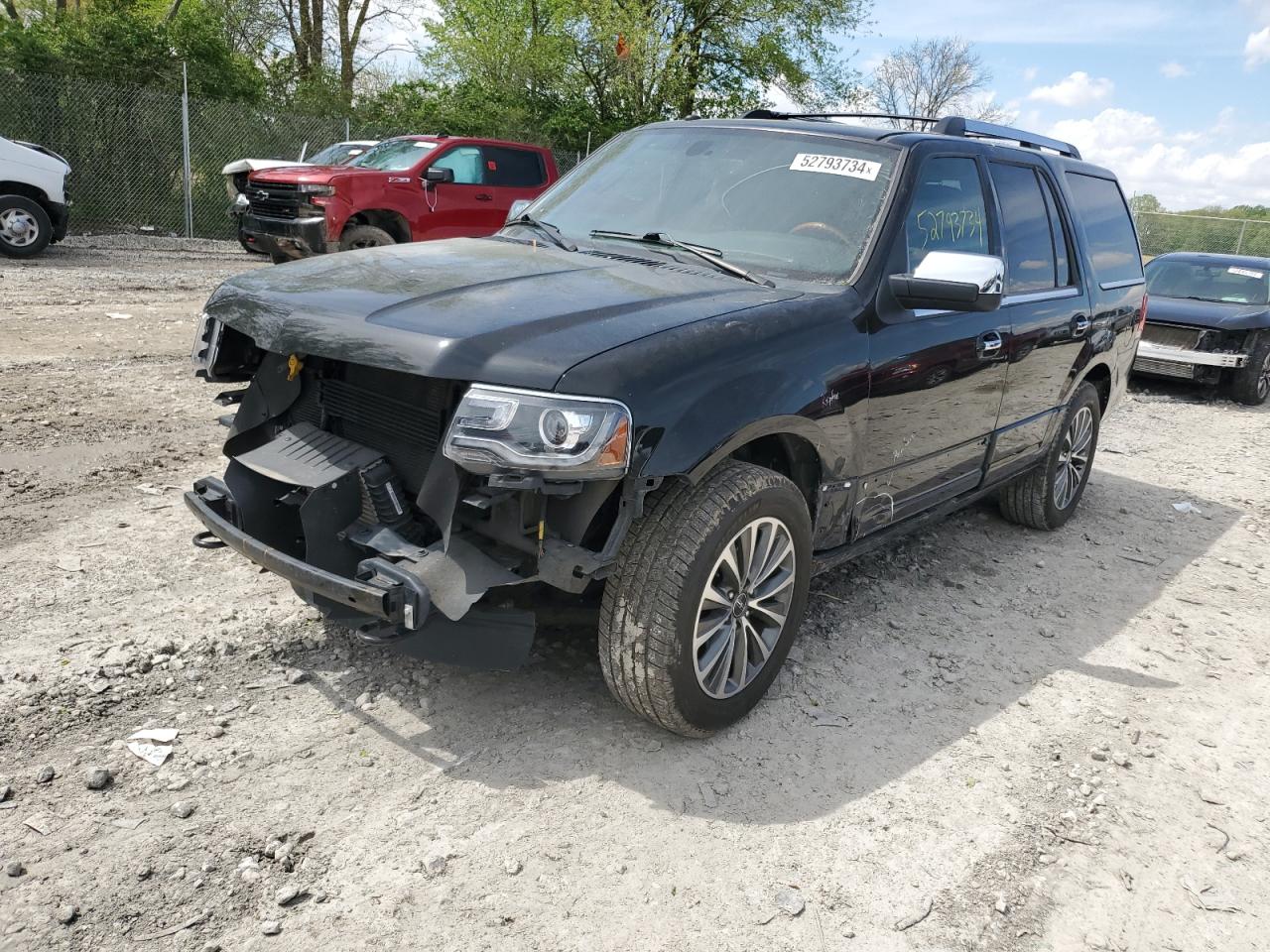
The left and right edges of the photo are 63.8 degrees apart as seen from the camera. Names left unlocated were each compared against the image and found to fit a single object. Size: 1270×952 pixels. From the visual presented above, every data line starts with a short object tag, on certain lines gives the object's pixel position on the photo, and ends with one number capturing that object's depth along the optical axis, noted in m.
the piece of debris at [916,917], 2.64
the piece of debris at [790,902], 2.65
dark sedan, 10.85
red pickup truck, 12.41
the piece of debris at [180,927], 2.36
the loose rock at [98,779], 2.85
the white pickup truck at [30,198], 12.12
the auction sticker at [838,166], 3.97
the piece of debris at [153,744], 3.00
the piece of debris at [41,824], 2.66
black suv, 2.80
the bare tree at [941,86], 48.25
